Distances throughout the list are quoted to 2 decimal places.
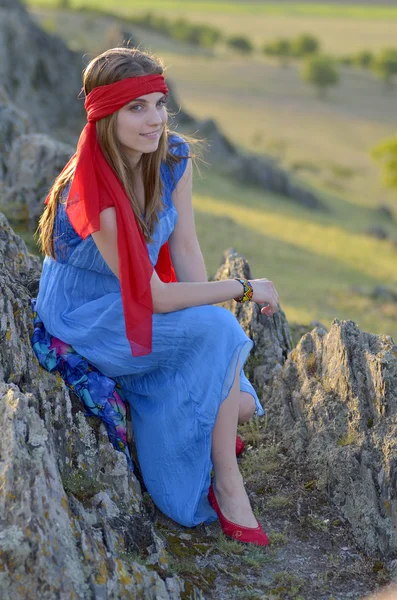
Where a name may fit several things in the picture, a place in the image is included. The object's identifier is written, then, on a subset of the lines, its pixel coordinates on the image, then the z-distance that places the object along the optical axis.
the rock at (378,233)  32.91
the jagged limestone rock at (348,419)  5.05
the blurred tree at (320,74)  80.00
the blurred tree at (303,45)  110.94
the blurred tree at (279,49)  107.56
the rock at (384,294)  20.05
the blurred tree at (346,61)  107.19
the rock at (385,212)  40.06
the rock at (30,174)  10.18
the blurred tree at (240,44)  108.81
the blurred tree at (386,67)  90.12
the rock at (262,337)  6.62
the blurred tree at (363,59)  106.59
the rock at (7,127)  11.79
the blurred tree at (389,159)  48.84
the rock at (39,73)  25.80
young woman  4.75
